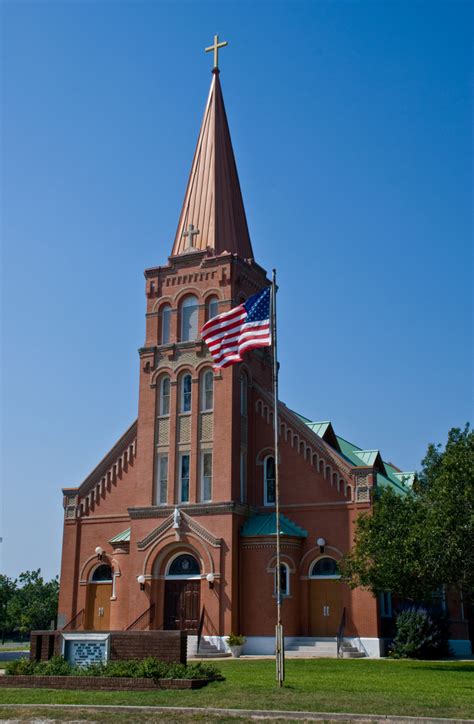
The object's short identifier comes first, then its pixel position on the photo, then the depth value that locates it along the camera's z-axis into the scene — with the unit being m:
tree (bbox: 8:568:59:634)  66.38
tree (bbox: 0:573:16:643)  60.94
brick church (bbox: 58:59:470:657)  34.78
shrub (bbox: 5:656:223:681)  19.03
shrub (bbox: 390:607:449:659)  31.34
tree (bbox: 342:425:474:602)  25.73
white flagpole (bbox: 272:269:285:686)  18.89
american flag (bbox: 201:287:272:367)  23.62
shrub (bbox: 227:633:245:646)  32.53
